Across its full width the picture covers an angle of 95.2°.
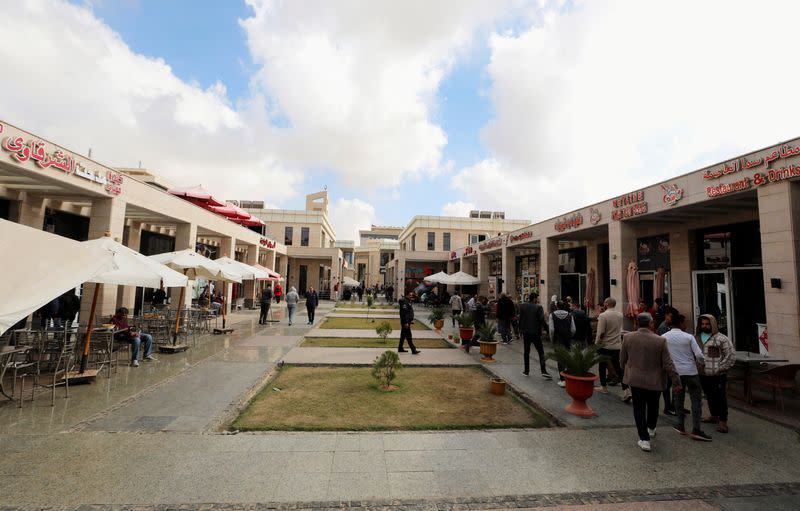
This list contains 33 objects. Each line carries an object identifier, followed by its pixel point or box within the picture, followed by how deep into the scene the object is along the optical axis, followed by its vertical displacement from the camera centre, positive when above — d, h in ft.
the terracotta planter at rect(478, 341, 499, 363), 29.94 -4.93
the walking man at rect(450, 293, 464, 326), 56.29 -2.67
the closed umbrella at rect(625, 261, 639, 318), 37.60 +0.54
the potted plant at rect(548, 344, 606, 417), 18.34 -4.36
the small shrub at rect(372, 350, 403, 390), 22.66 -5.01
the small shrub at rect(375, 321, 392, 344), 38.45 -4.66
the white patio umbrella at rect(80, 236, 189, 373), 21.67 +0.52
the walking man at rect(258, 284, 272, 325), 52.95 -3.08
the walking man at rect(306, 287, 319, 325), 54.54 -2.74
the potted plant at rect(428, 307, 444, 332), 50.37 -4.45
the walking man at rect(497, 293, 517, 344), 38.40 -2.82
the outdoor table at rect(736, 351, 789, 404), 20.29 -3.92
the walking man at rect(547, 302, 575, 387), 25.88 -2.67
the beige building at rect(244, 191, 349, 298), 129.80 +16.89
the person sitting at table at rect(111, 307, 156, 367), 26.63 -4.12
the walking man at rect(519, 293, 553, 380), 25.86 -2.49
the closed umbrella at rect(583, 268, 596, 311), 52.13 -0.10
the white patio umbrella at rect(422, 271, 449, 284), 70.60 +1.74
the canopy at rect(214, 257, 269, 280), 42.34 +1.61
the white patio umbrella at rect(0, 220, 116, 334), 10.29 +0.35
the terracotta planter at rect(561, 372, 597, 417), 18.29 -5.12
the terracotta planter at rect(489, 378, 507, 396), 22.02 -5.93
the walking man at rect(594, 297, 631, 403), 22.15 -2.35
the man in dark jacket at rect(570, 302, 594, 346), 26.99 -2.64
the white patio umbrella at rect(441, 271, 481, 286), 69.32 +1.57
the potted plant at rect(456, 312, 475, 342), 36.14 -3.90
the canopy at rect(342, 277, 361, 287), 104.79 +0.78
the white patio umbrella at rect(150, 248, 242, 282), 33.68 +1.54
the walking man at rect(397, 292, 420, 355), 33.32 -3.03
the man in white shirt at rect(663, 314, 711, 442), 16.14 -3.36
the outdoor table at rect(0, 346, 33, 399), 17.66 -4.24
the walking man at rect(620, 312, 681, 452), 14.85 -3.30
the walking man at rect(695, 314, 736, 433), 16.71 -3.57
